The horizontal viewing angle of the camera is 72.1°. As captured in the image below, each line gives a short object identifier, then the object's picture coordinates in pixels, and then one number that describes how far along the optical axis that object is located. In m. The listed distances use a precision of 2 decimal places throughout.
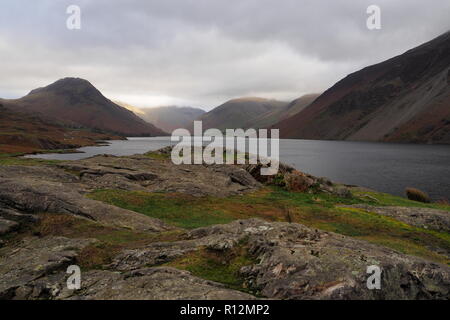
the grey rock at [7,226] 17.38
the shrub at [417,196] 51.34
